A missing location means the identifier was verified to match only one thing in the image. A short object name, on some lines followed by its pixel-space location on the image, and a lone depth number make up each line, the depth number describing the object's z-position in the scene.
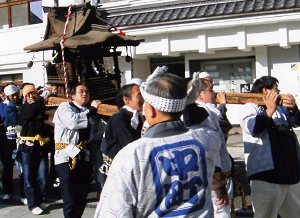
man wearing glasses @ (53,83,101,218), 4.50
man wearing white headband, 1.89
